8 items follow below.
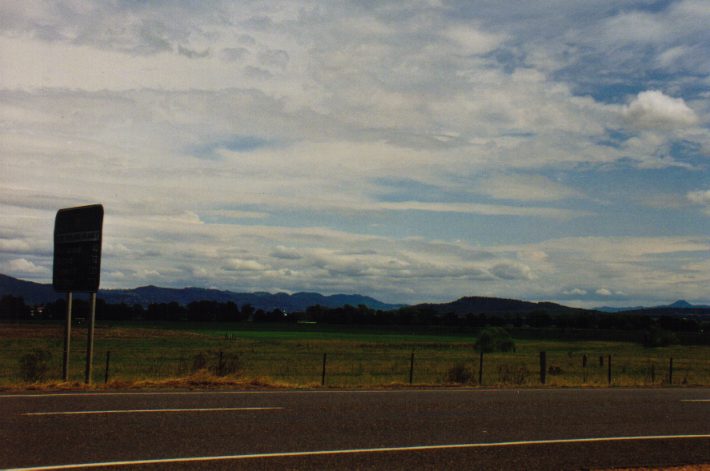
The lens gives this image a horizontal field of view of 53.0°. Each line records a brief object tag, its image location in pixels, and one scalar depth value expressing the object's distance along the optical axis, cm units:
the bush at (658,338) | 9531
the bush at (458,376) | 2414
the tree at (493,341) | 7500
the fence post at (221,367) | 2444
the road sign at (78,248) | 1950
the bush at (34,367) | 2200
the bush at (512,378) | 2470
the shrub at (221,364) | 2472
